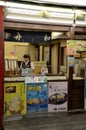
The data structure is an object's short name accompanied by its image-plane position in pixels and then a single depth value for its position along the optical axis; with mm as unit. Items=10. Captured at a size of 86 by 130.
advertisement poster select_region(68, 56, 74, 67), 6396
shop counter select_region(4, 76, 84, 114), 6355
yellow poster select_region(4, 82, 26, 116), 5938
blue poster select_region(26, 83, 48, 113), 6188
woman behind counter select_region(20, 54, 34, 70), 6751
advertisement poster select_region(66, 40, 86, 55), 6371
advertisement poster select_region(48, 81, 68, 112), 6367
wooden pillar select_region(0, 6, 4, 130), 5359
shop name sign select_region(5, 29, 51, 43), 6098
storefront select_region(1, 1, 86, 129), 5979
